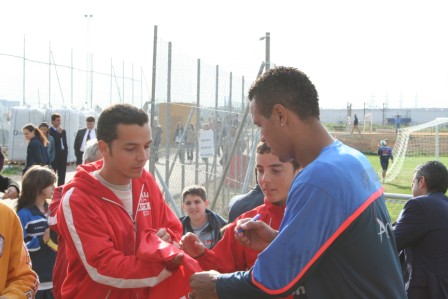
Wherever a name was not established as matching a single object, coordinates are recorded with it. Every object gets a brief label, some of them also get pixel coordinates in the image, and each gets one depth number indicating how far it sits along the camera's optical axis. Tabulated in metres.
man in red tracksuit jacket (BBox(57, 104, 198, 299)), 2.85
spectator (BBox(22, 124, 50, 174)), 14.22
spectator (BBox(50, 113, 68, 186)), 16.83
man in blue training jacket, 2.18
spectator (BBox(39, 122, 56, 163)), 16.14
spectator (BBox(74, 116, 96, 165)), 14.99
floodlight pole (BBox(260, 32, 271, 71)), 7.79
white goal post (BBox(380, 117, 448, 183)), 32.84
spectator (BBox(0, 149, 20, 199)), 5.80
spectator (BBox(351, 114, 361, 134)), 46.34
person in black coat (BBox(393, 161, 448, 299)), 4.71
